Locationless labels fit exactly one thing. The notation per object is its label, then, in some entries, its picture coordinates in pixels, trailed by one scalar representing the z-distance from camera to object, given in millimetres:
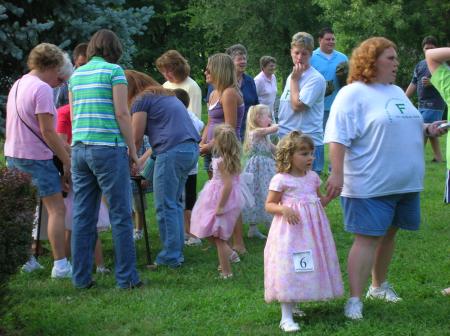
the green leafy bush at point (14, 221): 5004
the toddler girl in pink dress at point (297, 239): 5094
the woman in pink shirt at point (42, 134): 6641
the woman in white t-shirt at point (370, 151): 5176
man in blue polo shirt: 11148
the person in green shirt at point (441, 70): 5719
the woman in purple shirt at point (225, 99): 7578
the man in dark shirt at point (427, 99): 13633
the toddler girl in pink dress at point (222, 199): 6809
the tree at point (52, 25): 9969
